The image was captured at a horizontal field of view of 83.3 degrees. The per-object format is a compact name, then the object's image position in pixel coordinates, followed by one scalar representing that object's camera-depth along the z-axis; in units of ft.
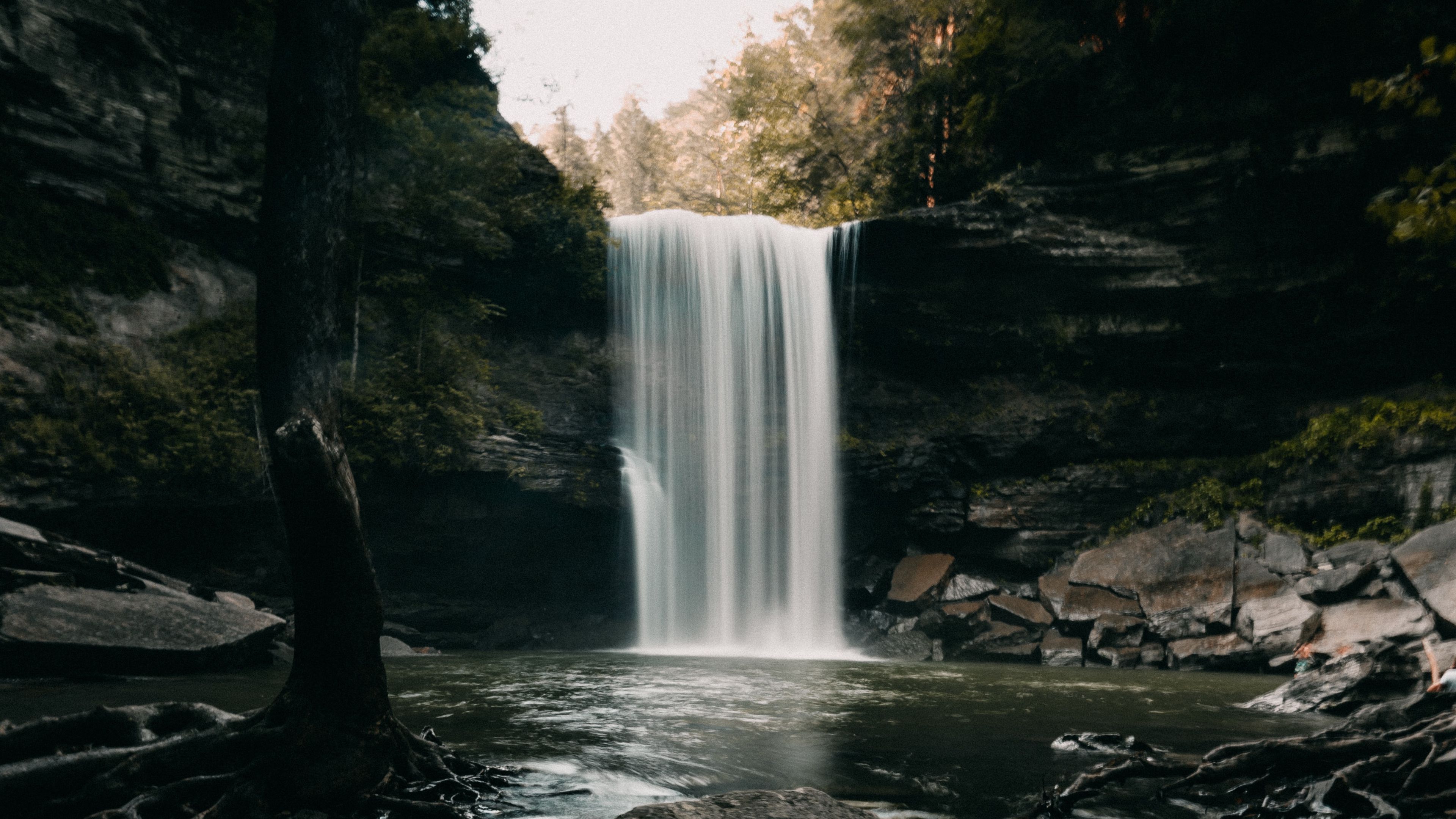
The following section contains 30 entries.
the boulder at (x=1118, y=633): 55.83
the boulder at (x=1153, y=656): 53.67
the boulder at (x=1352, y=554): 52.08
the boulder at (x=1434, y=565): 43.29
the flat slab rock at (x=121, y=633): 30.53
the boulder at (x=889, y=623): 63.46
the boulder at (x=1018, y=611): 60.95
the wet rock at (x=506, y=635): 63.16
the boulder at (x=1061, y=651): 55.93
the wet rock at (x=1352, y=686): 31.48
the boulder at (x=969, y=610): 61.96
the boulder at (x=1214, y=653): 50.96
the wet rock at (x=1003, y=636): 59.88
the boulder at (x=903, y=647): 60.21
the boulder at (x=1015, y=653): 58.34
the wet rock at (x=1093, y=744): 22.31
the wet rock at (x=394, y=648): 52.65
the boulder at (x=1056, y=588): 61.00
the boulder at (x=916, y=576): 65.62
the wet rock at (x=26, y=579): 32.48
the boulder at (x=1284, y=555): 56.03
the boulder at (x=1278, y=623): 48.78
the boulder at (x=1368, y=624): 42.68
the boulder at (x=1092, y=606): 58.65
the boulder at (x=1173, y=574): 55.01
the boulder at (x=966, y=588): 65.26
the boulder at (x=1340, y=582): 48.85
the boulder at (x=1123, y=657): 54.03
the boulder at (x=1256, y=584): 53.98
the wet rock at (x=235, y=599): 41.86
